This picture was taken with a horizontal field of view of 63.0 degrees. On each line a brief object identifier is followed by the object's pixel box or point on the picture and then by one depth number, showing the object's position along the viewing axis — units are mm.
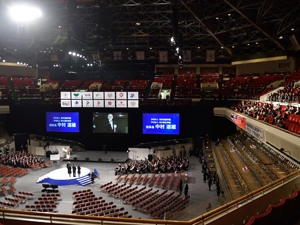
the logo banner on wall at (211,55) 31750
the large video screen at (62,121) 32781
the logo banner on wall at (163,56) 33906
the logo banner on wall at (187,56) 32375
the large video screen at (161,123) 30641
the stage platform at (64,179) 21605
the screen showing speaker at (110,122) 31875
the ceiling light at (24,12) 9953
